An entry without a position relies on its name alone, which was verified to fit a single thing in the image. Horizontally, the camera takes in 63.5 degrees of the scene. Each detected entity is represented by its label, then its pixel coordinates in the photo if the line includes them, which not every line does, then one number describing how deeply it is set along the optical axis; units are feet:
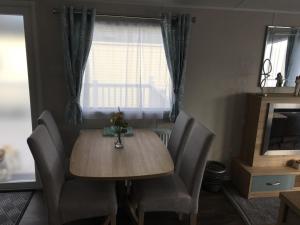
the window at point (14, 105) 8.25
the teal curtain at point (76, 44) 7.94
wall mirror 9.39
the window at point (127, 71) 8.45
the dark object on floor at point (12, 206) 7.53
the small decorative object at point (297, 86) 9.20
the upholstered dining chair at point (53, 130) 7.01
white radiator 9.40
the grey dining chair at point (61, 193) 5.46
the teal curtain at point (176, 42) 8.46
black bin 9.24
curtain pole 8.00
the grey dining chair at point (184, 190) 6.14
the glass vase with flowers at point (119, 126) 7.09
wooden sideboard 8.86
